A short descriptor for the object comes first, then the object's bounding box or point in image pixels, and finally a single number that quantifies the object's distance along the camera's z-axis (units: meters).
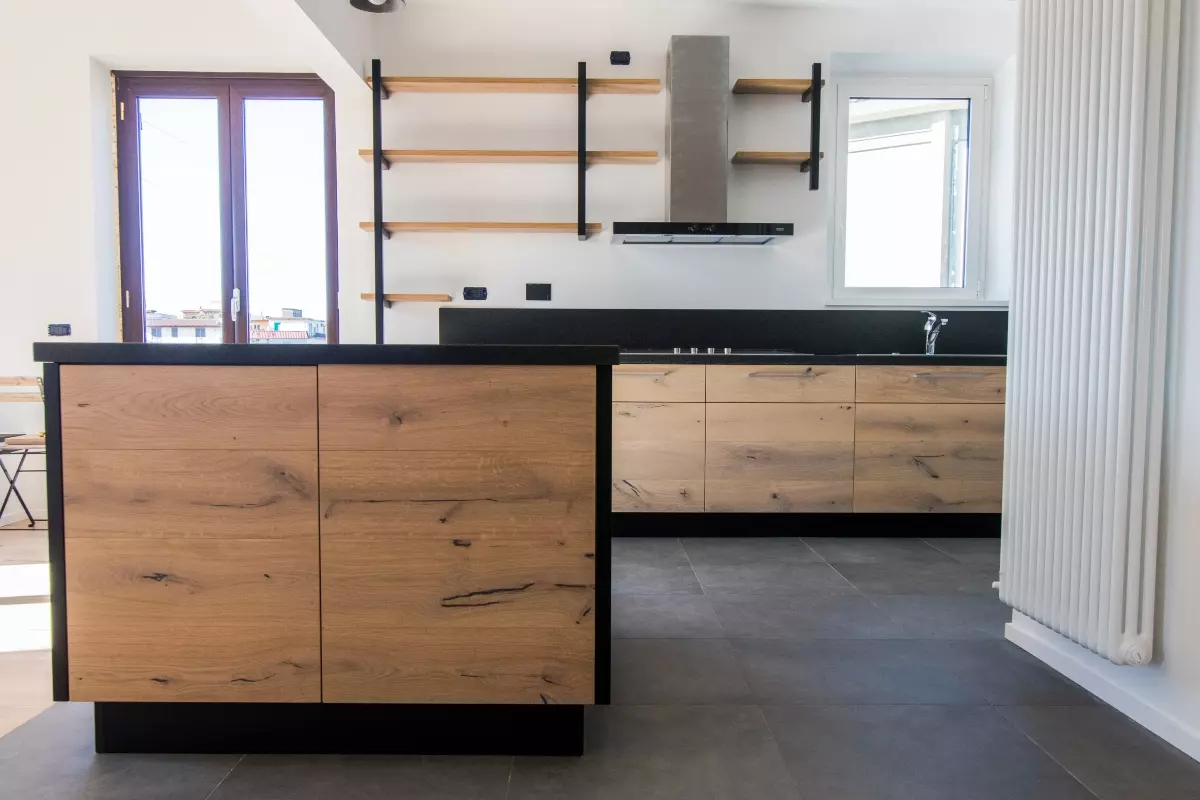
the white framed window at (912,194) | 4.06
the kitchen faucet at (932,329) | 3.92
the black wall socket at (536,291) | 3.88
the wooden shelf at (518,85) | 3.64
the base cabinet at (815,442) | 3.38
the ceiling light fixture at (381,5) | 2.89
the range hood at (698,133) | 3.66
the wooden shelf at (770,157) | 3.74
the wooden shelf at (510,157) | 3.66
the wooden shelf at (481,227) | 3.69
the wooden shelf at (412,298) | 3.72
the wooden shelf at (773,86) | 3.70
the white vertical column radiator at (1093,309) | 1.57
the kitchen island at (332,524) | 1.38
